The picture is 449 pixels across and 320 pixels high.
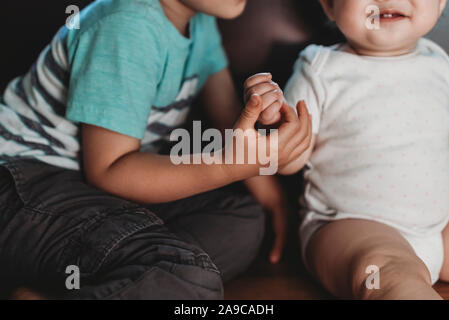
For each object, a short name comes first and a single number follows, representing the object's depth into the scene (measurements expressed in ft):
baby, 2.16
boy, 1.85
